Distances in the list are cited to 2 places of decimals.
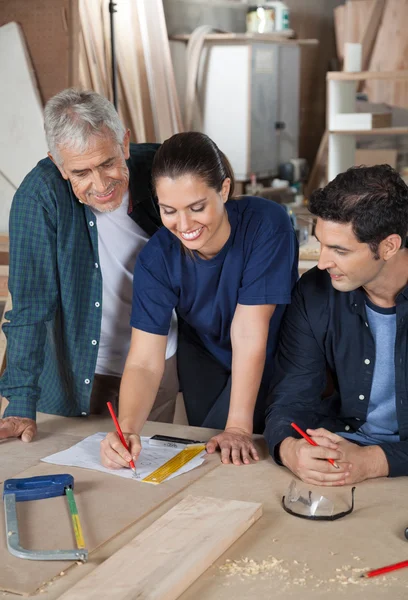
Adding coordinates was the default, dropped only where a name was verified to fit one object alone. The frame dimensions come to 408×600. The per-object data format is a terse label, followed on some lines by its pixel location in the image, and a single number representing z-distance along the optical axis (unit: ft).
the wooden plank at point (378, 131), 15.19
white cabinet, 19.38
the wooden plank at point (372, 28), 23.36
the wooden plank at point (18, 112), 10.95
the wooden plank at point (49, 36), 10.47
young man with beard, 5.98
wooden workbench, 4.38
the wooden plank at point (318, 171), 22.84
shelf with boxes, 15.11
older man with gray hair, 6.86
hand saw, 4.70
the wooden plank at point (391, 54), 23.29
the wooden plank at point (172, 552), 4.26
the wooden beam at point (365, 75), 14.76
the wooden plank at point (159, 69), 17.80
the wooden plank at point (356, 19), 23.65
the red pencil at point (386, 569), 4.49
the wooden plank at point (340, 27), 24.35
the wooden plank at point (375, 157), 21.06
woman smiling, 6.46
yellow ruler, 5.93
